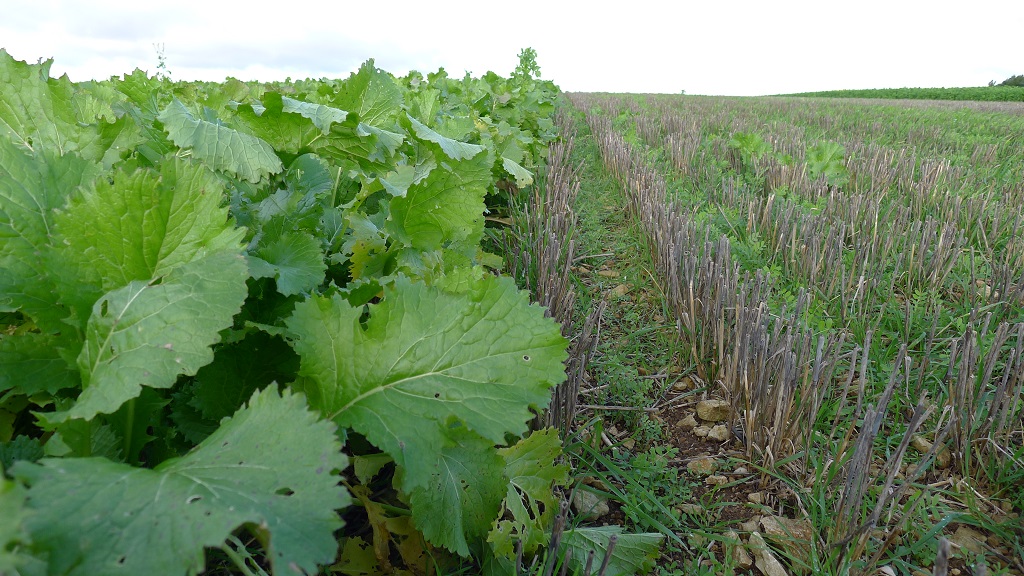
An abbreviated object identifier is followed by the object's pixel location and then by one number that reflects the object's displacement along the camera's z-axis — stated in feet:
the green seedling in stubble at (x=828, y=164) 16.97
